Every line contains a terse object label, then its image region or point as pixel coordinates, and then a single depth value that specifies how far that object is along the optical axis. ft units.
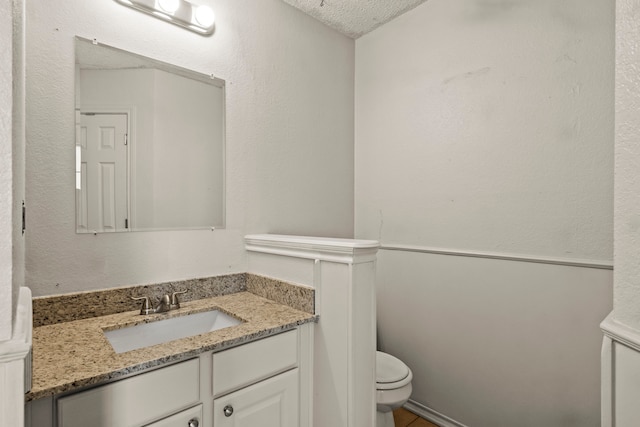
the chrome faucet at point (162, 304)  4.42
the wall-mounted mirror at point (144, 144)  4.28
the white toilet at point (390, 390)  5.06
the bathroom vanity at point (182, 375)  2.79
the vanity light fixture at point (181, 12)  4.62
